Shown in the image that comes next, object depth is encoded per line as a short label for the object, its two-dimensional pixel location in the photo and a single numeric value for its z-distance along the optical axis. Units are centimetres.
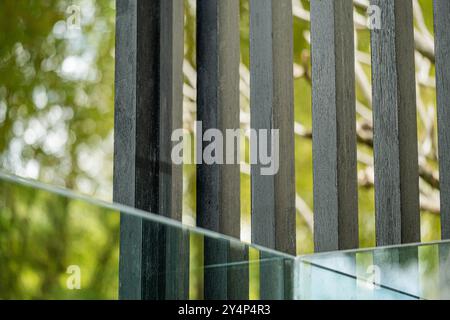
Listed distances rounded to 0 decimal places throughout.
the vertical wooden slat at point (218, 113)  333
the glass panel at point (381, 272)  276
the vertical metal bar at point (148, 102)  322
